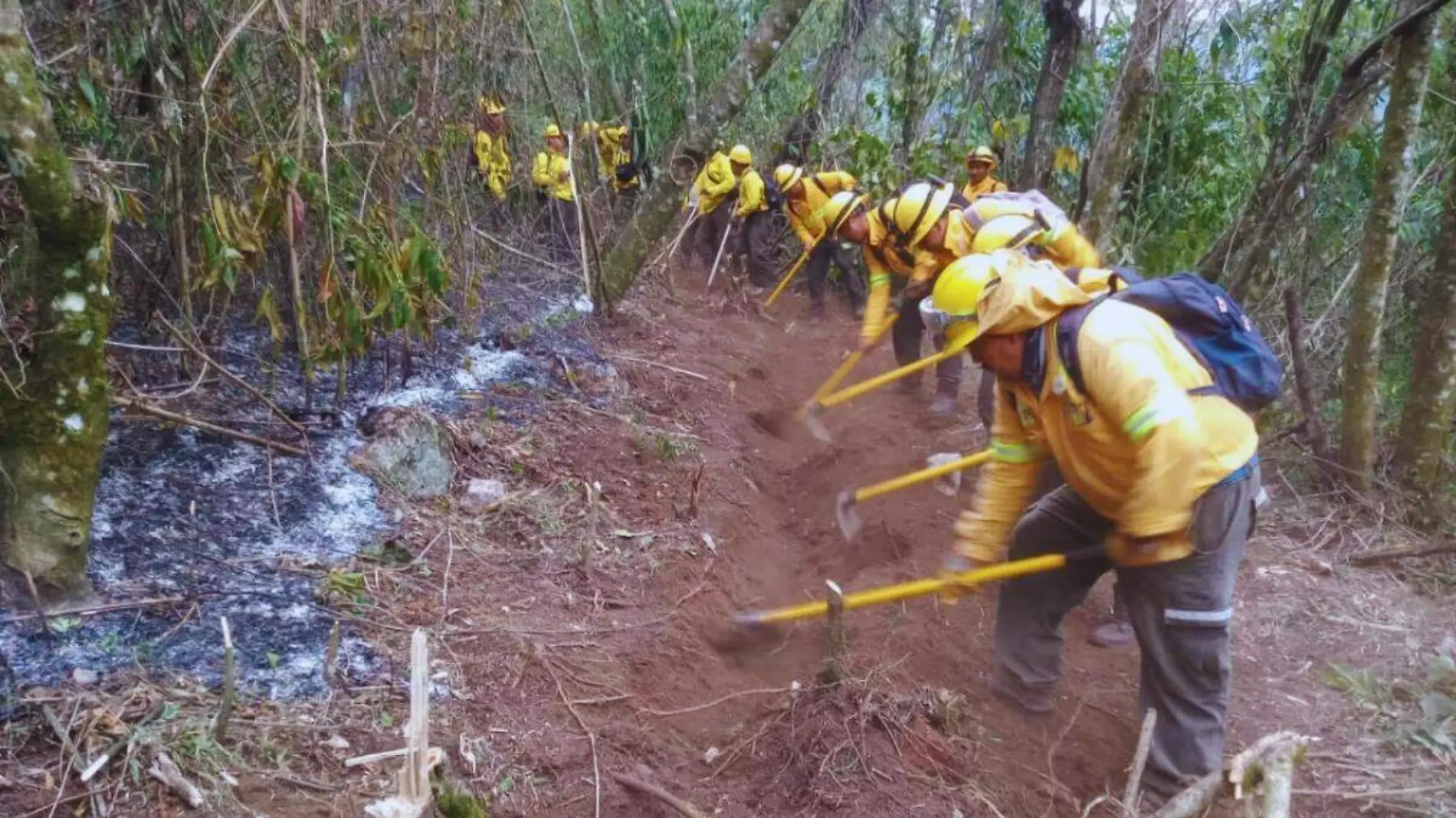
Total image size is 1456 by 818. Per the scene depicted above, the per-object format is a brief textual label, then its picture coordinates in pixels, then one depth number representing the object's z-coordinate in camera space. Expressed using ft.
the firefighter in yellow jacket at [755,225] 39.86
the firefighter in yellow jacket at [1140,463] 9.78
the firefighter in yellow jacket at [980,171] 30.89
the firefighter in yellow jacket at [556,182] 26.35
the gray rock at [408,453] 15.96
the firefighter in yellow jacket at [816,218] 35.24
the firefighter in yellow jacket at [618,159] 40.68
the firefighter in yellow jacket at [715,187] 40.50
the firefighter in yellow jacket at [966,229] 17.66
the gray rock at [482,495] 16.24
